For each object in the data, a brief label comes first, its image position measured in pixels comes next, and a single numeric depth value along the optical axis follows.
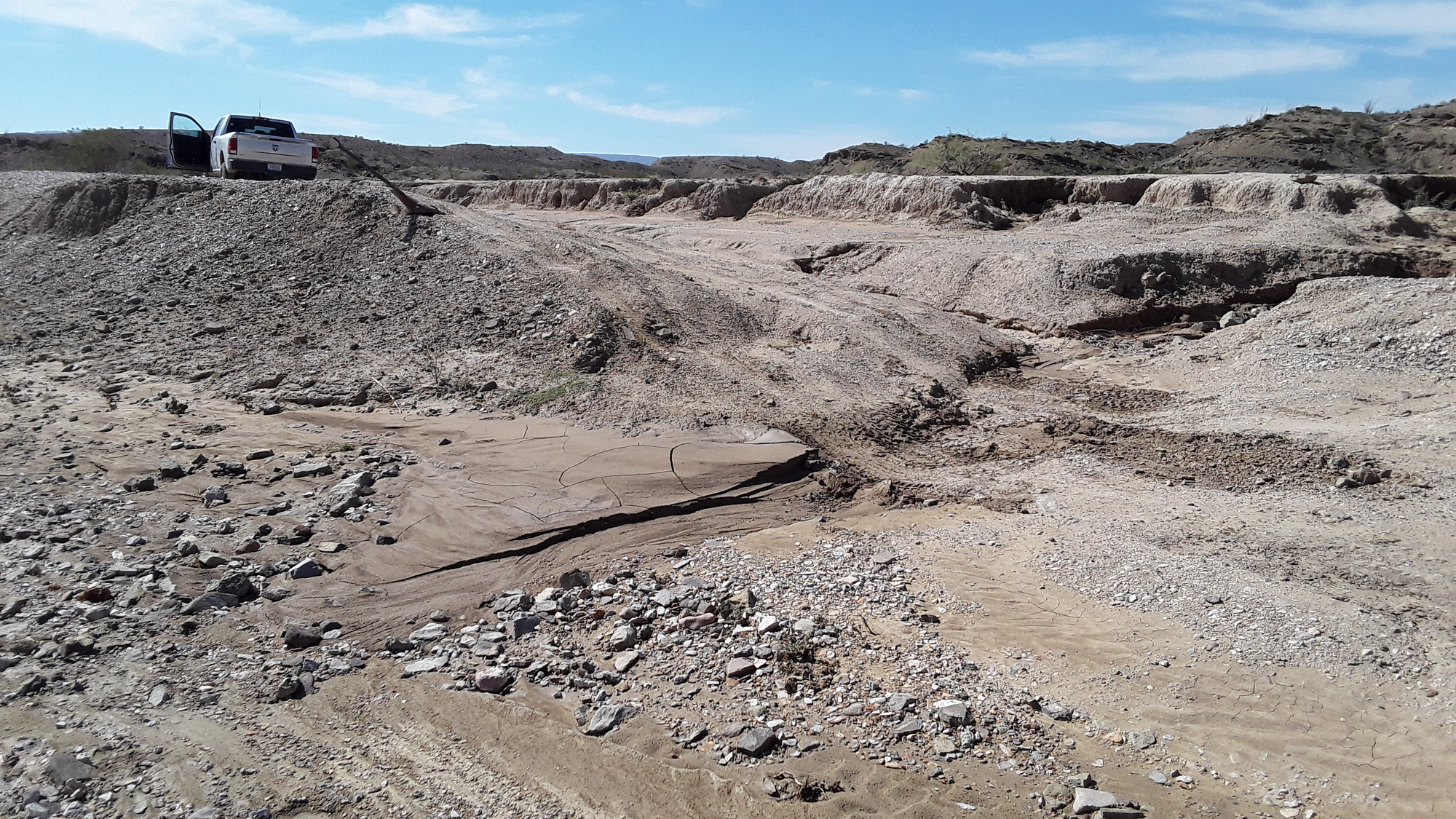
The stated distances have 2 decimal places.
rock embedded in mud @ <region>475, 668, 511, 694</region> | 4.72
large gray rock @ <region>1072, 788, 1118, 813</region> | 3.75
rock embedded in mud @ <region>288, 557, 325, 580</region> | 5.79
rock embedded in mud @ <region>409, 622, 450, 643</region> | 5.23
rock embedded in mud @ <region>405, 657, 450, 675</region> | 4.91
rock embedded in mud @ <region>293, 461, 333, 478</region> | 7.30
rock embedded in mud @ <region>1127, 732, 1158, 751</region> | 4.17
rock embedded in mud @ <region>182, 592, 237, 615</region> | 5.29
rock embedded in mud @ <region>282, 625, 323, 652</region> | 5.08
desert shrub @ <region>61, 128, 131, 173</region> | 23.66
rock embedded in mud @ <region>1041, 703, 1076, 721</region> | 4.39
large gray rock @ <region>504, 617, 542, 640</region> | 5.23
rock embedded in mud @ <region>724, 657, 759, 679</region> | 4.75
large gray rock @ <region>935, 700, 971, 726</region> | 4.32
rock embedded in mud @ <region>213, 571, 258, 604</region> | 5.50
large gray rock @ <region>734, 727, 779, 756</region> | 4.16
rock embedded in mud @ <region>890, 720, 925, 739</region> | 4.27
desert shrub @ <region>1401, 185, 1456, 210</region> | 16.47
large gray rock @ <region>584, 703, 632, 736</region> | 4.36
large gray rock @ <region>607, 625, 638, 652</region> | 5.05
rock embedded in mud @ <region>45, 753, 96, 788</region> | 3.83
